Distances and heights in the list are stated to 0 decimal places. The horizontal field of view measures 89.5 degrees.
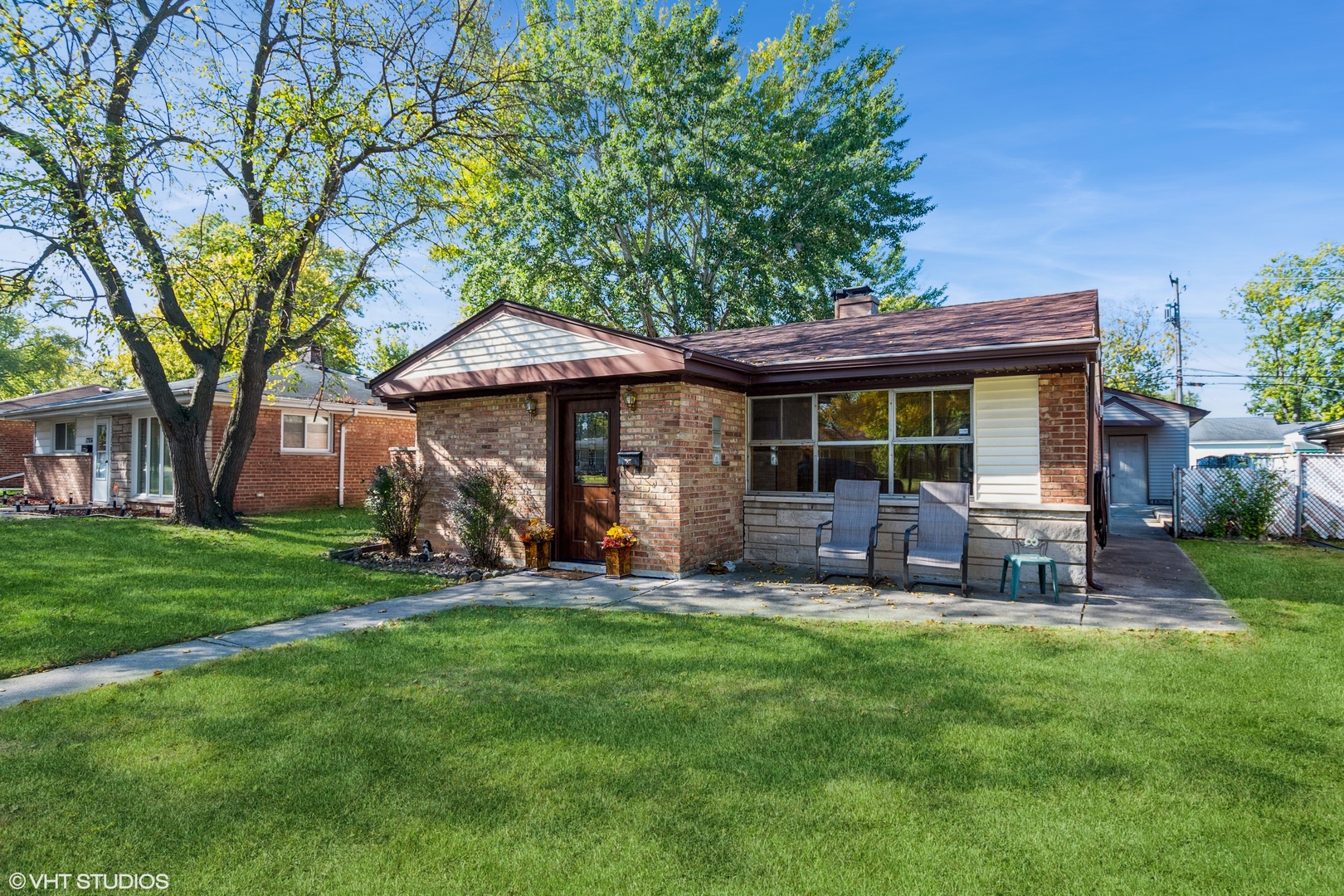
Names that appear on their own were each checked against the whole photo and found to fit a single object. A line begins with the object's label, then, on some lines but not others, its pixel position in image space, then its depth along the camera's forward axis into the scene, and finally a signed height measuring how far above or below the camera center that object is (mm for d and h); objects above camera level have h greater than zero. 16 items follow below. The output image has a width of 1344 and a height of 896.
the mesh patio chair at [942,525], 7418 -763
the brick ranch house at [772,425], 7492 +427
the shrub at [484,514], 9164 -751
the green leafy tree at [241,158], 9828 +4942
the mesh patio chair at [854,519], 7914 -734
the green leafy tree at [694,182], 19781 +8197
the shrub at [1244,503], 11688 -805
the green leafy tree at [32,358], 40375 +6545
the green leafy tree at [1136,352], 34281 +5374
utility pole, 30812 +6651
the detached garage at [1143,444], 20531 +430
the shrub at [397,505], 9930 -668
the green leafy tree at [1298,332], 28984 +5632
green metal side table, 6844 -1045
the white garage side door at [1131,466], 21891 -281
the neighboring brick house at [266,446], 16797 +374
